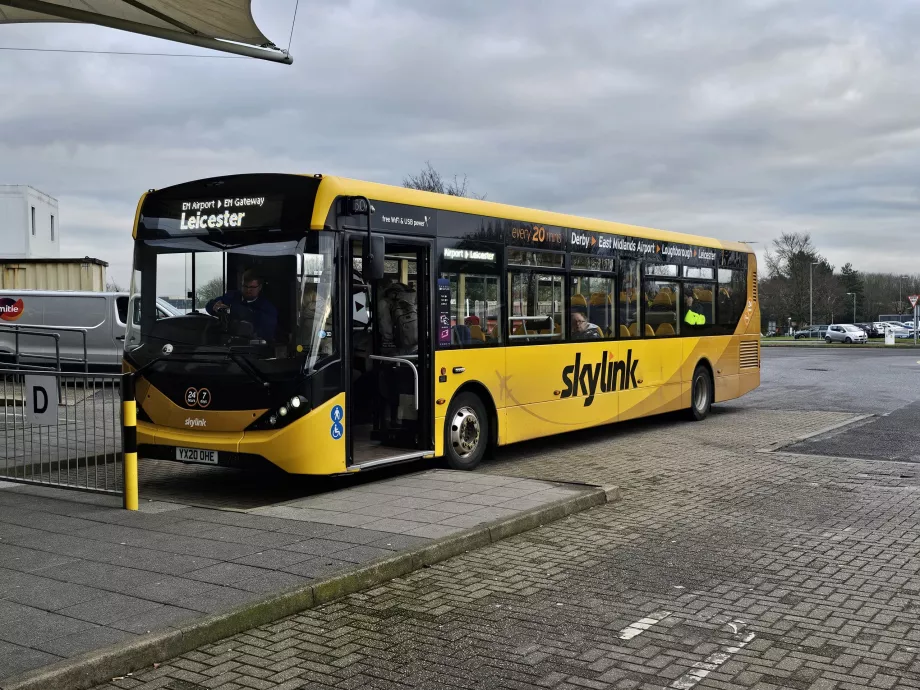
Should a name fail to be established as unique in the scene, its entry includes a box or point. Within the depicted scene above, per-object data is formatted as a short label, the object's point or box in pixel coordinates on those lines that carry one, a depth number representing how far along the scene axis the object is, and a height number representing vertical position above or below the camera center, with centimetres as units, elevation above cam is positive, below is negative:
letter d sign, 919 -68
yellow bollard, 809 -87
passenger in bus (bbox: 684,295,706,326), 1650 +12
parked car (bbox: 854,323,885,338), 8969 -108
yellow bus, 902 +1
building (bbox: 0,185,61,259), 4753 +539
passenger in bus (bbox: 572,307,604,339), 1326 -4
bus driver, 905 +20
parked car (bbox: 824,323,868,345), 6762 -106
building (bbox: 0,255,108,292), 2844 +169
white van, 2227 +33
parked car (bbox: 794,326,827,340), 8542 -106
